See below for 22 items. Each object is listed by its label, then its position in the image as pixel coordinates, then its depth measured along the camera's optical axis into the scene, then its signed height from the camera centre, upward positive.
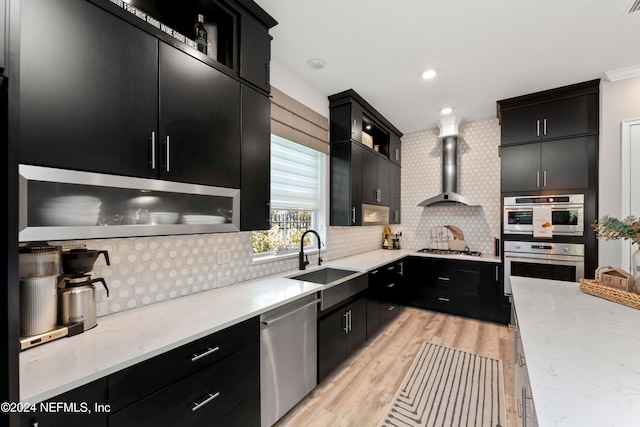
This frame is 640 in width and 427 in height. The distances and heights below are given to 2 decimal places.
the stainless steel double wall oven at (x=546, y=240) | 2.98 -0.32
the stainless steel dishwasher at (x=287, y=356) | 1.67 -0.98
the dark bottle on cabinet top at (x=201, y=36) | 1.61 +1.07
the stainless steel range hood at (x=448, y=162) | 4.05 +0.79
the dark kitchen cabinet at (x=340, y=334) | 2.18 -1.09
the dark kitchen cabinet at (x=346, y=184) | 3.19 +0.35
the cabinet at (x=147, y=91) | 0.99 +0.58
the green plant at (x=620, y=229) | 1.55 -0.09
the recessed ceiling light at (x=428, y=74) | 2.69 +1.42
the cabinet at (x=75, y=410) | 0.82 -0.64
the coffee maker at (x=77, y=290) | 1.22 -0.36
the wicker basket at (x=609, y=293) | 1.54 -0.49
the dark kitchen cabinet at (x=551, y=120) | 2.96 +1.10
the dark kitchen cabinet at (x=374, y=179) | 3.50 +0.48
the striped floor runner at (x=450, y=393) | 1.89 -1.45
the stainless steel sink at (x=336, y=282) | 2.21 -0.68
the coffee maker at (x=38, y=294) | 1.08 -0.34
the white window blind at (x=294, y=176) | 2.69 +0.40
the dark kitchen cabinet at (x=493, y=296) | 3.48 -1.09
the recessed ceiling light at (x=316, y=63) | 2.52 +1.43
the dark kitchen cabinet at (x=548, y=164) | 2.99 +0.57
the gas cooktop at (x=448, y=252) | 4.05 -0.60
